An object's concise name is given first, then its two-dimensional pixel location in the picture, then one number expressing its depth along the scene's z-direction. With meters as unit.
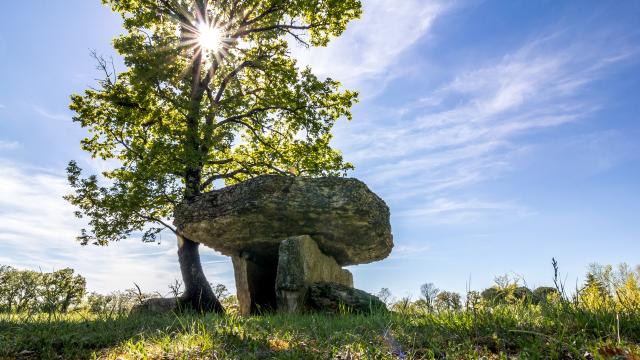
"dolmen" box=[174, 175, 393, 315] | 12.30
